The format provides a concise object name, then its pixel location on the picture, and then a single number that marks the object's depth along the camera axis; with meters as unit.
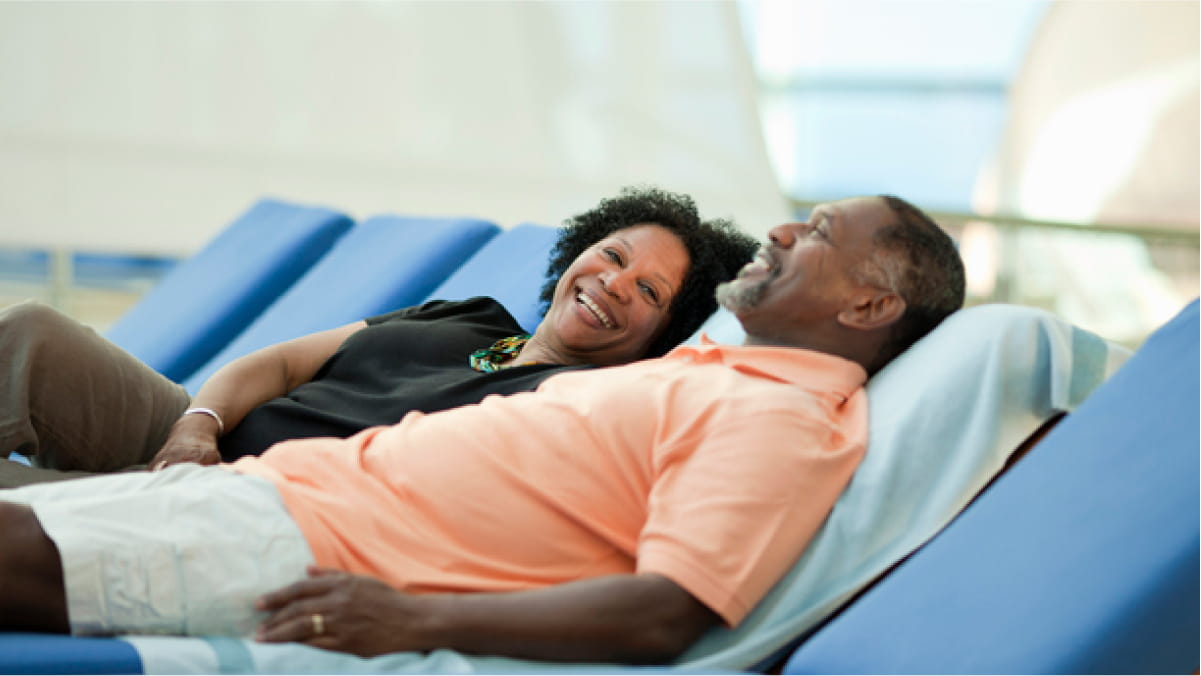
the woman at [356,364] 2.99
